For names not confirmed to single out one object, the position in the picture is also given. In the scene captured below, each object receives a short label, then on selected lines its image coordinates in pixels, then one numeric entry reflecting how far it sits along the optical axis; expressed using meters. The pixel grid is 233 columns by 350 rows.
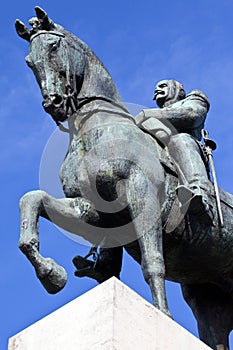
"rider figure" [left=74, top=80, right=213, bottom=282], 12.54
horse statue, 11.97
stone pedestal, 10.54
